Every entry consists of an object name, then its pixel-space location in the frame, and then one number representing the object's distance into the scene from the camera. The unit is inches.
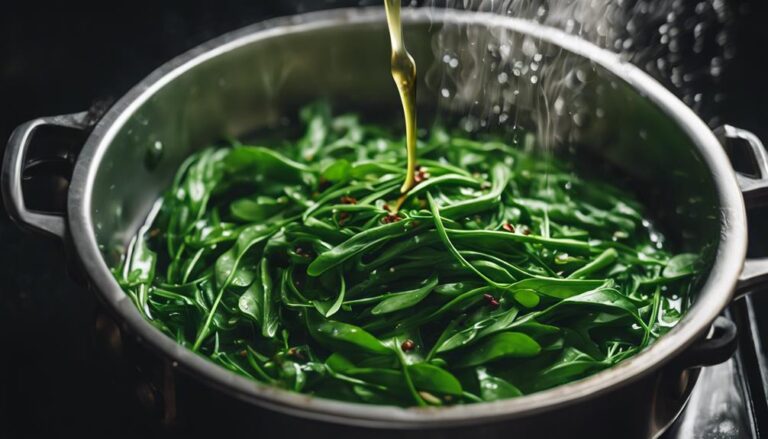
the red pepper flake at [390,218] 19.7
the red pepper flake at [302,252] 19.6
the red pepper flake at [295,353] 18.0
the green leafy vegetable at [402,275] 17.7
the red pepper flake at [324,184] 21.7
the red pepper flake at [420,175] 21.0
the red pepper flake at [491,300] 18.5
